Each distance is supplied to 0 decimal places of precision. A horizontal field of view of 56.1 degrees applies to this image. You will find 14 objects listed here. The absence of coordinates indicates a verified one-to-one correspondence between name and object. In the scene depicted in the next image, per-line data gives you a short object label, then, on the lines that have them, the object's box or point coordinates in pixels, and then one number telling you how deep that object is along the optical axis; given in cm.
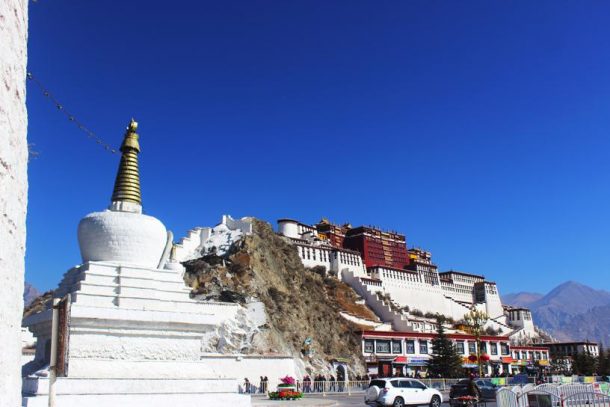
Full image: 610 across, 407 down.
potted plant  2828
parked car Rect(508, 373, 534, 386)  3681
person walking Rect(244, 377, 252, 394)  3433
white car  2266
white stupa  1864
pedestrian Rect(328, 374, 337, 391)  3790
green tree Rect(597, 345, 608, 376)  6938
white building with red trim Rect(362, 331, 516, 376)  5359
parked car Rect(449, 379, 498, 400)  2347
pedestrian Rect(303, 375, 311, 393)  3688
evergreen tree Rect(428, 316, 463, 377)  4897
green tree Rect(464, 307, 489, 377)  4603
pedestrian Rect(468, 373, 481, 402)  2077
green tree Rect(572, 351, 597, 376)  6806
